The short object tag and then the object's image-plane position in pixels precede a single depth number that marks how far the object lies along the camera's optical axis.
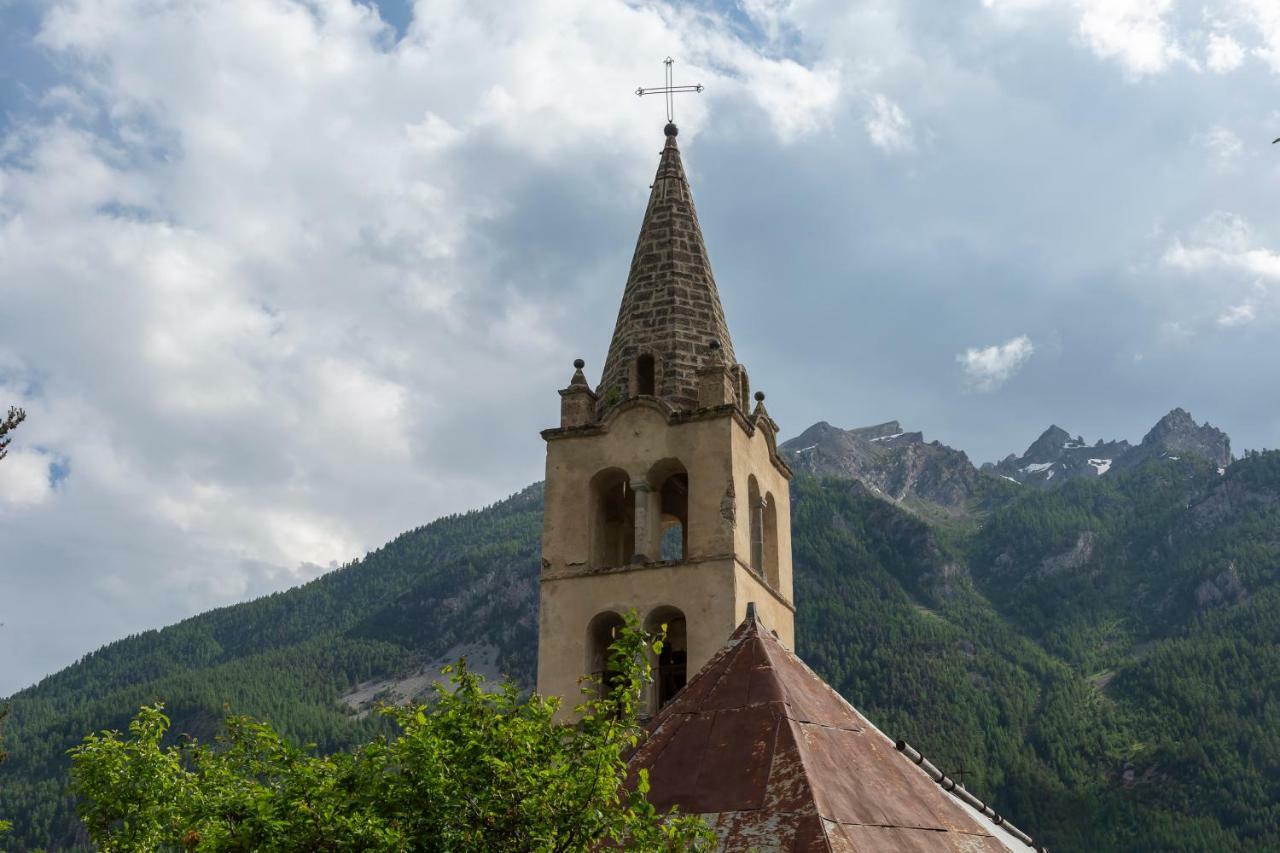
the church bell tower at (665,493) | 25.38
